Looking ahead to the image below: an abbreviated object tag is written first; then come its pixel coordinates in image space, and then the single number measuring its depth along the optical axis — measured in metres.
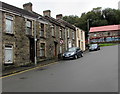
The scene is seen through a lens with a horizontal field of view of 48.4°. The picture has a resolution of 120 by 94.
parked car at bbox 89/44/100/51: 30.70
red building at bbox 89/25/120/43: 65.45
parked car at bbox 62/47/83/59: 18.42
